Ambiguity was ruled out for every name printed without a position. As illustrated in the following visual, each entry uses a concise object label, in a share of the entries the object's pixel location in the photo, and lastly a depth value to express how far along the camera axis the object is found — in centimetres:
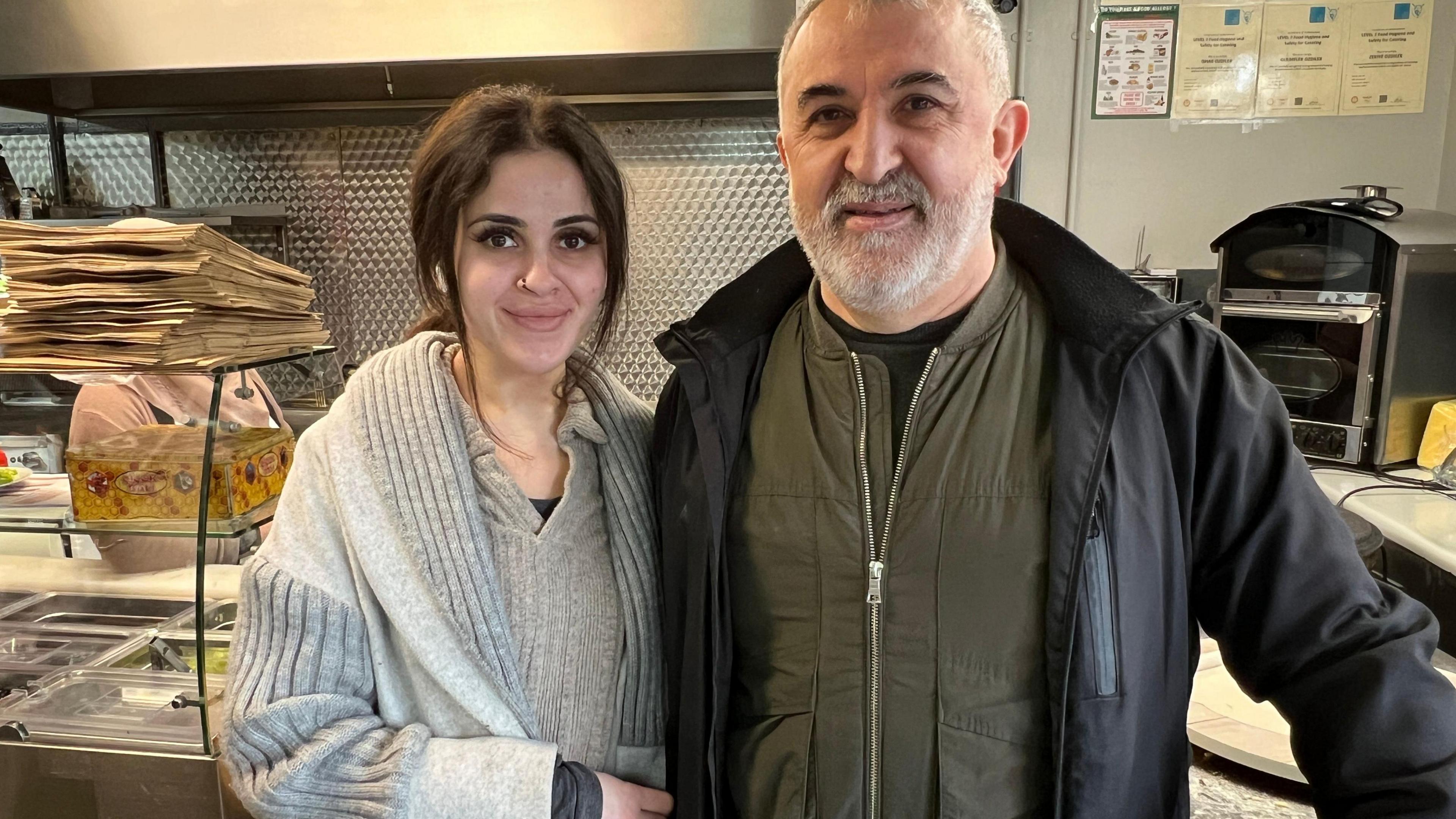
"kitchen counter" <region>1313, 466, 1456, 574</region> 177
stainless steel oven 215
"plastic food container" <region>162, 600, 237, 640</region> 130
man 91
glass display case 121
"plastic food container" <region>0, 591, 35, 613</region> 136
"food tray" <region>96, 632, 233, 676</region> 128
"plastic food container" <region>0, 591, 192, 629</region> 135
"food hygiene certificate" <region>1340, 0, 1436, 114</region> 253
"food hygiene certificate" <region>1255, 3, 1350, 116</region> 255
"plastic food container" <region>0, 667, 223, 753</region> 120
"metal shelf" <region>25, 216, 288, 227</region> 261
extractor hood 212
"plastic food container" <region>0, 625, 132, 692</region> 128
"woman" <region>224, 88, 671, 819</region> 97
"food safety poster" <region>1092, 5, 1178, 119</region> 259
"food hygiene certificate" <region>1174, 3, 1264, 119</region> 258
